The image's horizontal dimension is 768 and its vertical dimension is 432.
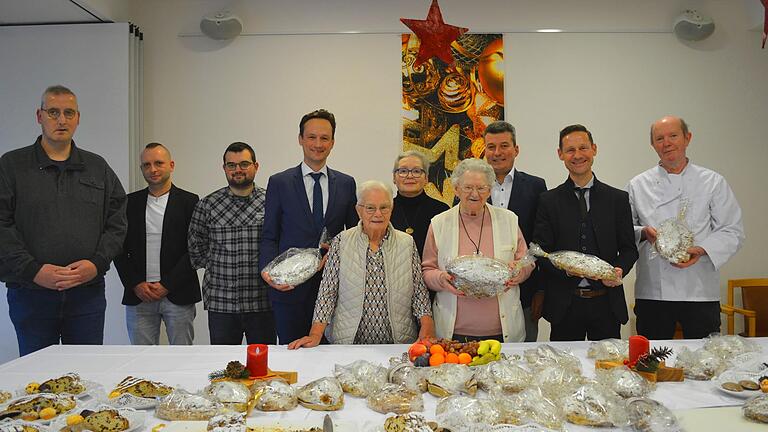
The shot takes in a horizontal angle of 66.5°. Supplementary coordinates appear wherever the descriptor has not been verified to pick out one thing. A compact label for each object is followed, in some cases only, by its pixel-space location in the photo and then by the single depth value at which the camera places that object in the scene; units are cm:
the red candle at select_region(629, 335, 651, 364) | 244
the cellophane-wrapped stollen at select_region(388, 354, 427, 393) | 217
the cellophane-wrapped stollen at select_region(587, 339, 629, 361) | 253
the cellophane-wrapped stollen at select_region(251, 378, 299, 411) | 202
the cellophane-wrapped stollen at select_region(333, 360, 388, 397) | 214
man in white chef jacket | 351
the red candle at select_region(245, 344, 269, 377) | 231
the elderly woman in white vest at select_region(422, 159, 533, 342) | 302
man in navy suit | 343
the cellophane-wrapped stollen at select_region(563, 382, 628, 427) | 185
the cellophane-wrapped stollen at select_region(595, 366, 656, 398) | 207
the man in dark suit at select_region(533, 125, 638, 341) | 327
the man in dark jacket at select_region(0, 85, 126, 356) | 323
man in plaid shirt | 372
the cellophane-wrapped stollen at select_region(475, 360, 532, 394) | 211
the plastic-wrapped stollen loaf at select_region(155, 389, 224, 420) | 192
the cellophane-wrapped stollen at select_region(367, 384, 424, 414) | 198
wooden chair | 504
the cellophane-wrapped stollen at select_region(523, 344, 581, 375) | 236
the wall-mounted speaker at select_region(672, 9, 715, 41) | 542
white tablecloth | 199
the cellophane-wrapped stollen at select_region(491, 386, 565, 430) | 182
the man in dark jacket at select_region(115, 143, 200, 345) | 388
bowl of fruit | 240
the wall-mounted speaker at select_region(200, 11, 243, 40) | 533
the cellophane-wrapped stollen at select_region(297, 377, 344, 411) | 202
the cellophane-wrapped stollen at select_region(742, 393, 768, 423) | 186
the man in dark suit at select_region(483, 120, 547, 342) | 362
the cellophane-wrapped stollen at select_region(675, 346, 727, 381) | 232
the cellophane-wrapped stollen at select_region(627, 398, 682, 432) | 179
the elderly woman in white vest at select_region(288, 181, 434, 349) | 296
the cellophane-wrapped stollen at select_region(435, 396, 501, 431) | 179
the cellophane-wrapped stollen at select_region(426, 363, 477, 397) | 212
